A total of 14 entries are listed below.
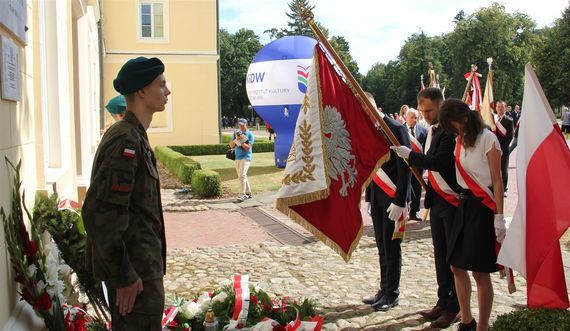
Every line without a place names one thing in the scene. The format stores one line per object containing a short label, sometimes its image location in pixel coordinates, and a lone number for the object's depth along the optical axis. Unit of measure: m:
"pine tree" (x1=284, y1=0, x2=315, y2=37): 74.86
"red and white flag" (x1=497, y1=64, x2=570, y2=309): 3.59
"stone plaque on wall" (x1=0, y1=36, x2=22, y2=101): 2.97
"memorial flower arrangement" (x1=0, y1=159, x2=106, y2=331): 3.29
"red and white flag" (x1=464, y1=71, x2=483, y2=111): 12.03
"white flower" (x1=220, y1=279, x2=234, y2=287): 4.74
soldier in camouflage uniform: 2.58
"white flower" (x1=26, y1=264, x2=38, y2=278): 3.33
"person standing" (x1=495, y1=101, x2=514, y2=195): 10.41
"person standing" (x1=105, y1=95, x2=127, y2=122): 5.71
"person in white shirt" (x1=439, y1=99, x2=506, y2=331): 4.24
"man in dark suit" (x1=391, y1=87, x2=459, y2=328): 4.67
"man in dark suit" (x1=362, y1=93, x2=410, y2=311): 5.18
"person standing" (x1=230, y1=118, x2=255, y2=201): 12.81
